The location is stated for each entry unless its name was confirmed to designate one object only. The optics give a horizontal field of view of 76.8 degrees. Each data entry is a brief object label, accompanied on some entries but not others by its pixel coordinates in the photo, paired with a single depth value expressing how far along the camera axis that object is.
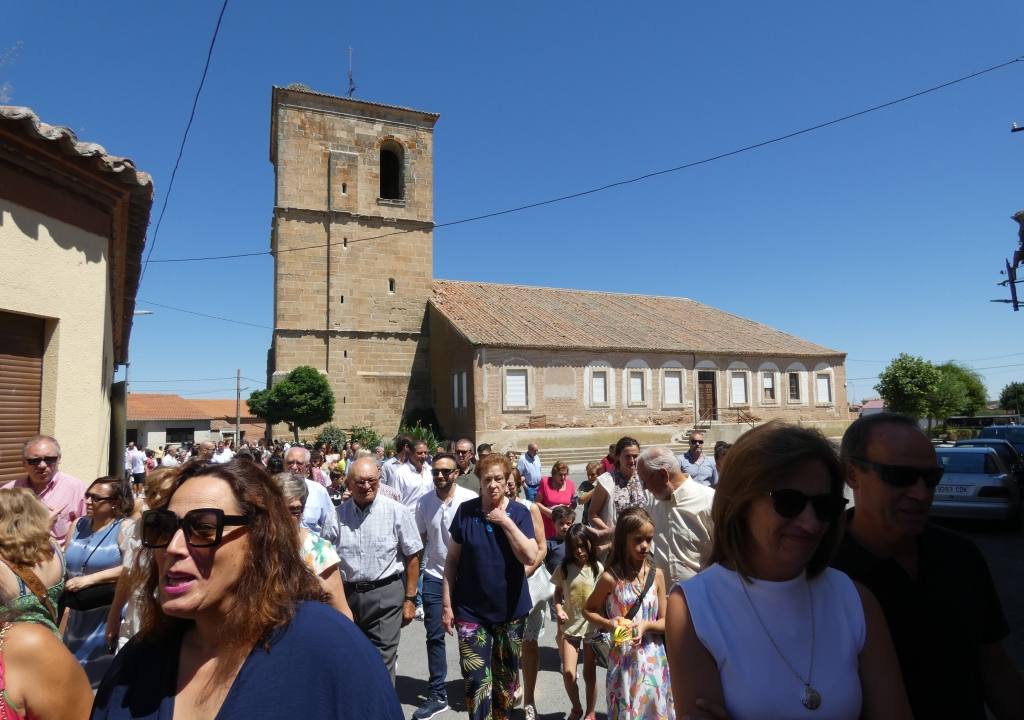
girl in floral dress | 3.50
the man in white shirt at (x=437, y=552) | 4.86
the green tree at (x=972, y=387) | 53.81
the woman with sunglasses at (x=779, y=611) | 1.69
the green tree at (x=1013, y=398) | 63.94
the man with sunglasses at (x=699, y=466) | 8.53
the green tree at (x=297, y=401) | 25.58
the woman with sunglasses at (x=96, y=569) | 4.05
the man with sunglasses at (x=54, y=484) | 4.50
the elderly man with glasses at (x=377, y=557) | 4.63
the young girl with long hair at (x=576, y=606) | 4.52
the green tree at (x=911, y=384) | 40.28
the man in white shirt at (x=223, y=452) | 14.40
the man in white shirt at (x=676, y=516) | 4.12
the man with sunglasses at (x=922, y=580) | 2.08
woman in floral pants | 4.14
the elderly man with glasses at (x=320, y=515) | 4.80
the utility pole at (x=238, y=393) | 44.43
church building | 27.72
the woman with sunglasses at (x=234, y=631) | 1.54
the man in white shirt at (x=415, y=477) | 7.40
